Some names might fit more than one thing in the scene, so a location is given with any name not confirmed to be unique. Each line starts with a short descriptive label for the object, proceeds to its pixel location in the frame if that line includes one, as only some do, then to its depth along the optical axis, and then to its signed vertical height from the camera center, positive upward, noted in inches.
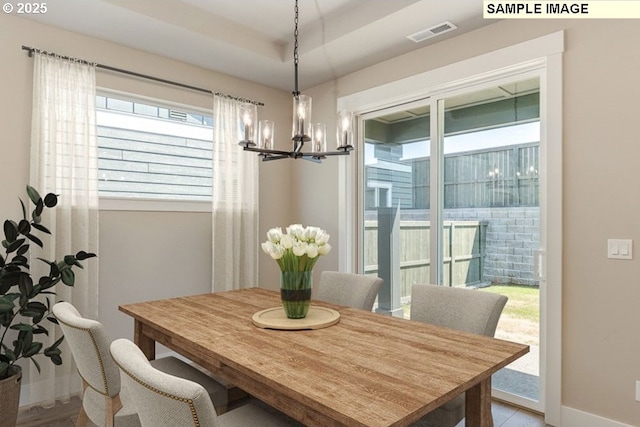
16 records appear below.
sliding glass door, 107.7 +4.2
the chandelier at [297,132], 80.5 +17.1
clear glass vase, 76.7 -14.9
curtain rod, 108.9 +44.0
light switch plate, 87.4 -7.3
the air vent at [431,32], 110.6 +52.2
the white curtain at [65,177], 107.9 +10.1
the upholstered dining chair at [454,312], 67.7 -20.1
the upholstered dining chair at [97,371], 60.9 -24.9
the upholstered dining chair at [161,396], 37.9 -17.8
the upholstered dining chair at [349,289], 98.7 -19.3
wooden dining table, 44.6 -20.6
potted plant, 89.7 -18.8
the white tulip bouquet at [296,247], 74.7 -6.1
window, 125.0 +21.4
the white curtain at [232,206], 142.0 +3.0
